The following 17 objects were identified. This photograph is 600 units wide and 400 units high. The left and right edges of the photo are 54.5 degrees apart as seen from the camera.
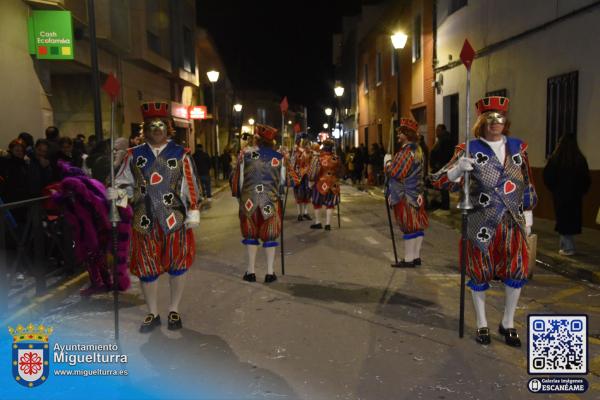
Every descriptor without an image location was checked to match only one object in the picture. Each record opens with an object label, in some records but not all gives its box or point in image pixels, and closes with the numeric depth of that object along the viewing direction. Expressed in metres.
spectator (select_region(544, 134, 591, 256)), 8.10
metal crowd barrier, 5.93
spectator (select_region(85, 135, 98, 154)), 11.26
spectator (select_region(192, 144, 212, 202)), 17.33
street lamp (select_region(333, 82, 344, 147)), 29.57
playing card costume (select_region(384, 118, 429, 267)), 7.70
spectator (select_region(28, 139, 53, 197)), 7.54
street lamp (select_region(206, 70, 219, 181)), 23.81
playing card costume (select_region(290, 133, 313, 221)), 12.66
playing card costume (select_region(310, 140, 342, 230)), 11.67
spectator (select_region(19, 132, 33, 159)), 8.23
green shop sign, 12.35
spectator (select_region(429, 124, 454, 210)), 13.34
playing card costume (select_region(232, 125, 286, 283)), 7.02
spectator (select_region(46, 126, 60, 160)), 8.11
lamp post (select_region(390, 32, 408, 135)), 15.60
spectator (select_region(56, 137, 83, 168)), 8.20
